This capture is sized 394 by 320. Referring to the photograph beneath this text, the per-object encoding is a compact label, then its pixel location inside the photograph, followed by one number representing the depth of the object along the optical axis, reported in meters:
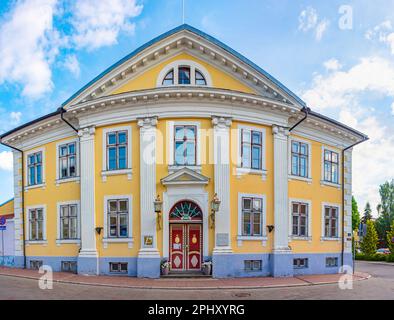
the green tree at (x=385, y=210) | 59.76
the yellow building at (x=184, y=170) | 15.66
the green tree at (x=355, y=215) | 50.60
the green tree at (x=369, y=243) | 34.91
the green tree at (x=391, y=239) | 31.82
